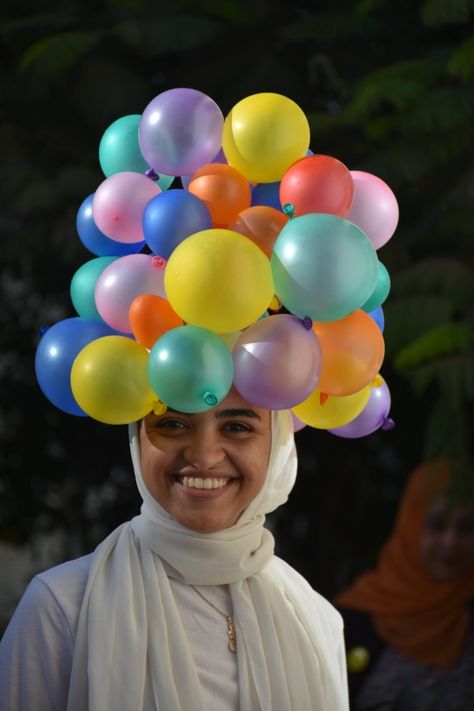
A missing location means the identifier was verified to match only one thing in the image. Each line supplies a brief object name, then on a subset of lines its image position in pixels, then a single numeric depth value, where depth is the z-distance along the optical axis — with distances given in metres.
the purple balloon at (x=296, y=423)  4.03
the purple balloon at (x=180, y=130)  3.63
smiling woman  3.44
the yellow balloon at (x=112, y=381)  3.43
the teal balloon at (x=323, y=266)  3.38
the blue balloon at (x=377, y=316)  3.97
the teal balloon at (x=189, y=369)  3.31
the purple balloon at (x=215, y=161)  3.83
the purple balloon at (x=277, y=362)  3.38
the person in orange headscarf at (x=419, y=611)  7.19
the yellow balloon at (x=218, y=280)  3.31
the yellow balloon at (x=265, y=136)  3.61
